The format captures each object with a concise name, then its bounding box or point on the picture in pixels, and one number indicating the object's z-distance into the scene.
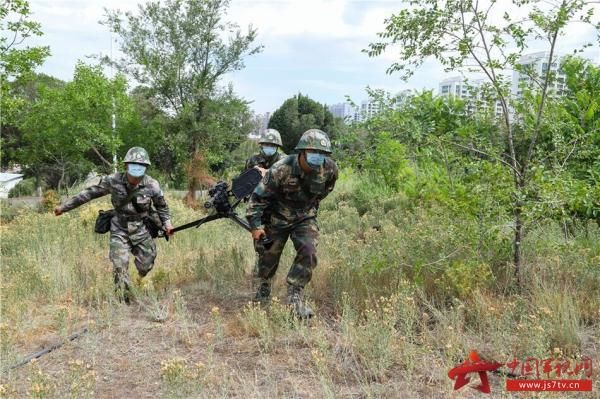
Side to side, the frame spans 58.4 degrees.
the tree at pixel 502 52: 4.46
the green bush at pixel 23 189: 24.06
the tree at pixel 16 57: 11.20
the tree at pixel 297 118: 28.33
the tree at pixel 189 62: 15.69
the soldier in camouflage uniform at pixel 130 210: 5.36
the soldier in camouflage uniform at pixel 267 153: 6.27
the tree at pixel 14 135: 23.18
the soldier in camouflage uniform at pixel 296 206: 4.57
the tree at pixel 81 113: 14.63
